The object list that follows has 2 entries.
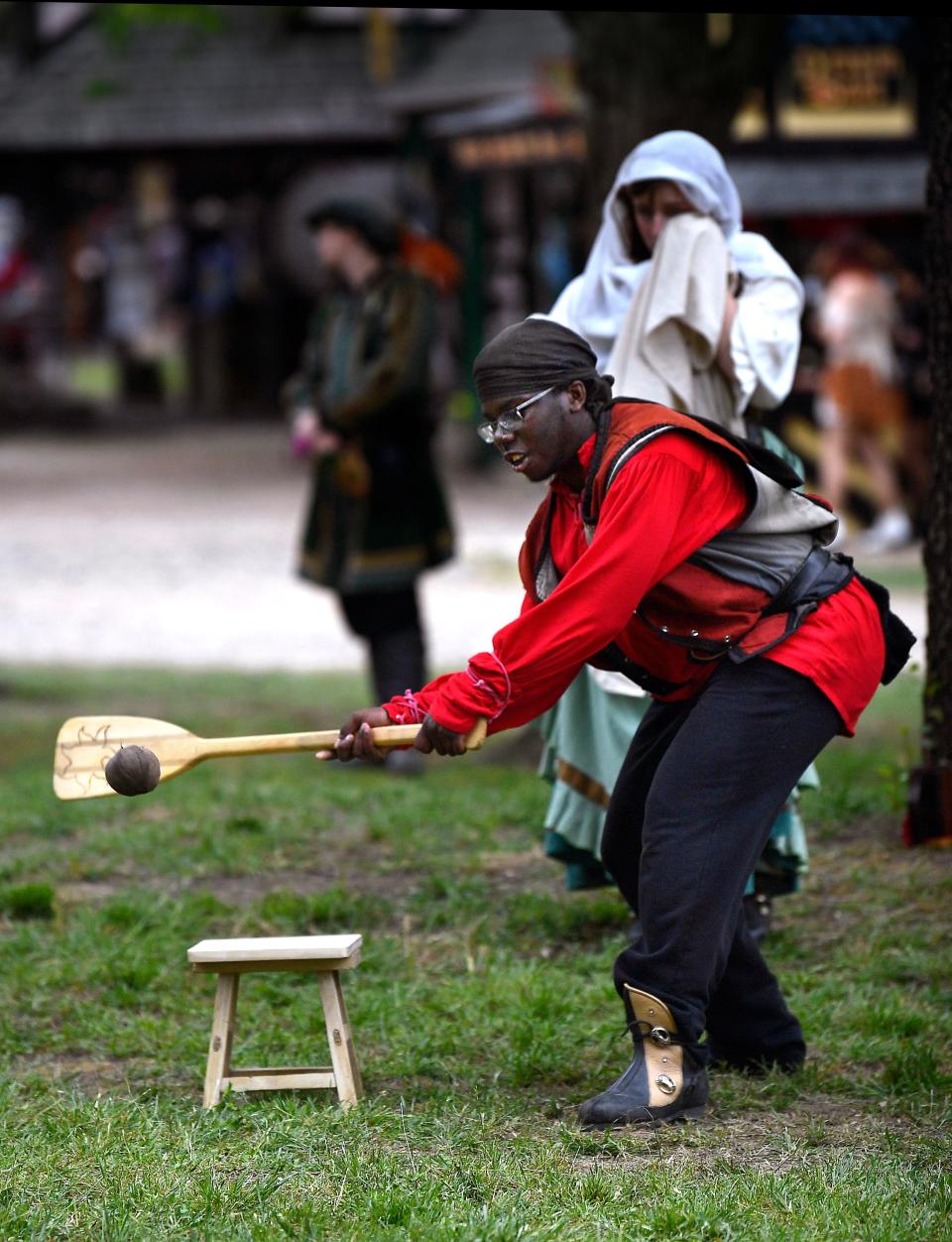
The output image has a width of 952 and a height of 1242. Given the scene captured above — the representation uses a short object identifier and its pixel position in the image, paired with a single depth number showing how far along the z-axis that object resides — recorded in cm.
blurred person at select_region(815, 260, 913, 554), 2730
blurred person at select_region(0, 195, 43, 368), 5344
